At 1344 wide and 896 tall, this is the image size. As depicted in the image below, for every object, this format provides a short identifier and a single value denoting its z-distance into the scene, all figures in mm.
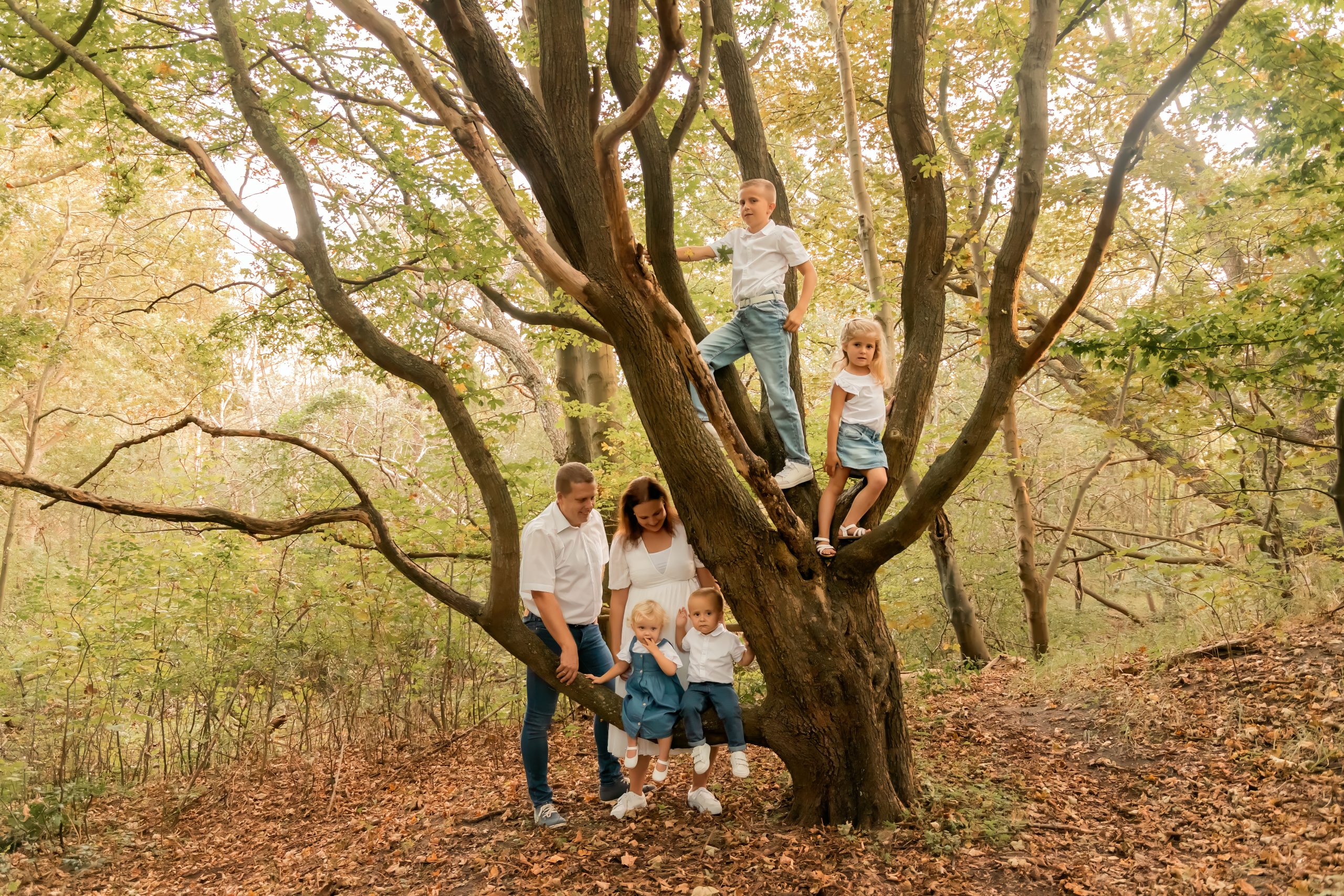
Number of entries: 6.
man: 3955
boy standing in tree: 3922
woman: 3971
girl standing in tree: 3854
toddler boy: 3768
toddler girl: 3746
